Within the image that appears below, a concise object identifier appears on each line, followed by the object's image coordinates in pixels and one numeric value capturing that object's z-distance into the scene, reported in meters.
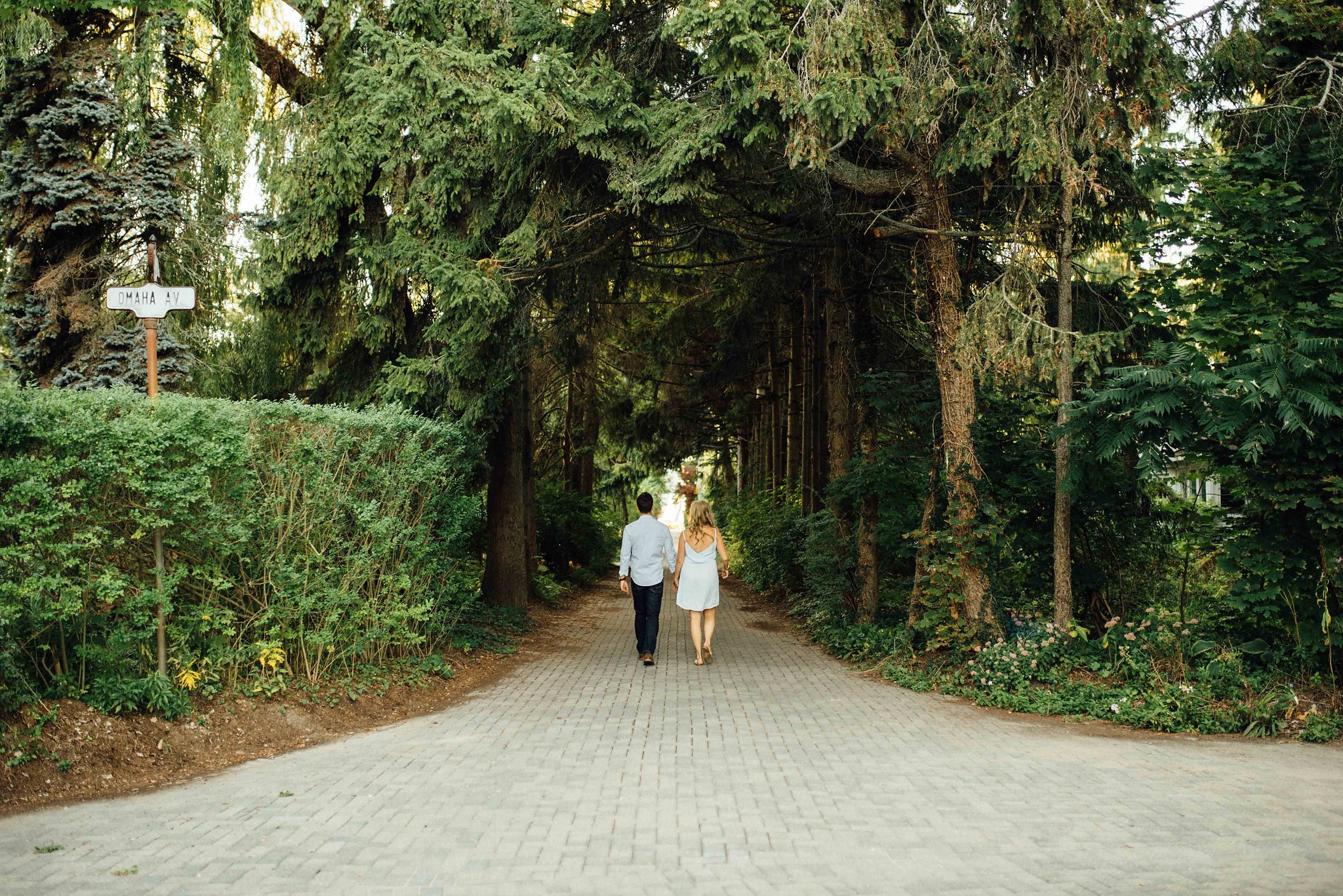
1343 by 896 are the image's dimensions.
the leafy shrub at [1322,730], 7.45
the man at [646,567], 11.62
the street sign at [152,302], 7.46
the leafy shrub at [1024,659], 9.44
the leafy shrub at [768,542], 19.58
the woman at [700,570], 11.63
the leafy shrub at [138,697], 6.73
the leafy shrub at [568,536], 22.97
